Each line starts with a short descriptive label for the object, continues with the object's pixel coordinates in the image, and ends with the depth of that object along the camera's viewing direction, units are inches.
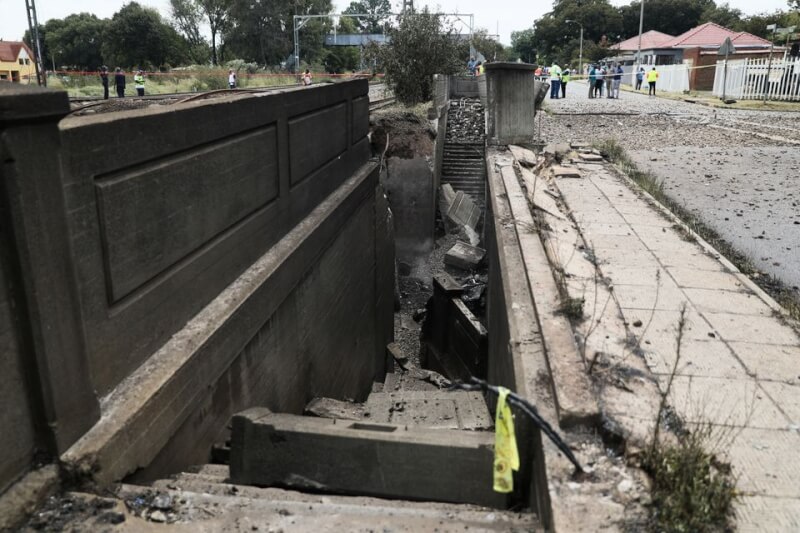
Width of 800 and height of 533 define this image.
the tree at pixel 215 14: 2805.1
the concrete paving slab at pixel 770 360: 149.9
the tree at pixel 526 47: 4042.8
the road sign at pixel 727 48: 1082.7
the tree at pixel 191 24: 2933.1
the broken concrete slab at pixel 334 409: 224.7
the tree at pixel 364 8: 4378.0
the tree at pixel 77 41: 2674.7
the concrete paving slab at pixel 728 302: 190.1
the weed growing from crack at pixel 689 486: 97.4
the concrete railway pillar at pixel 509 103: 503.8
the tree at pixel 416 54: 813.9
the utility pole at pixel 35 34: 798.5
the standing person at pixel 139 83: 981.2
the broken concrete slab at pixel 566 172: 410.3
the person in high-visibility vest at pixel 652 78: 1379.2
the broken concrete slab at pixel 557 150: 481.3
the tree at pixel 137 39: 2367.1
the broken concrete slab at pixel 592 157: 477.5
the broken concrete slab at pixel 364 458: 135.0
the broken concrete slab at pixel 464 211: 560.1
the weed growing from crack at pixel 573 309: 174.4
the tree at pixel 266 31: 2659.9
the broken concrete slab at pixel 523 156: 454.9
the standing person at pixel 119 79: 1002.7
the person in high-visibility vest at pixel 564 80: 1273.4
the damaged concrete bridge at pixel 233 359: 103.7
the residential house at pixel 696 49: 1668.3
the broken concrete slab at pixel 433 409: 218.4
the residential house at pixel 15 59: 1792.8
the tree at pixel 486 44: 1358.3
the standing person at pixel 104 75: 1021.0
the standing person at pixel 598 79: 1276.5
